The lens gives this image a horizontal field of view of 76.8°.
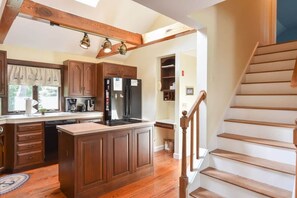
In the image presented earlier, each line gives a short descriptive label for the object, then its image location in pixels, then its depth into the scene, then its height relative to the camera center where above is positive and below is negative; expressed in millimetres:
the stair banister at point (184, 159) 2119 -699
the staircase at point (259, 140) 1906 -524
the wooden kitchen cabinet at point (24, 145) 3271 -878
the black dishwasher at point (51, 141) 3605 -864
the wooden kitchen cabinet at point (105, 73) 4520 +590
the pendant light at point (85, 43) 2813 +810
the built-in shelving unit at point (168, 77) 4449 +459
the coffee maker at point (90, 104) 4727 -185
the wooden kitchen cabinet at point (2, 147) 3206 -882
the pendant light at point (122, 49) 3357 +854
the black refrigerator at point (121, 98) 4398 -32
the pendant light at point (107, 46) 3074 +834
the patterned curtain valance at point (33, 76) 3740 +450
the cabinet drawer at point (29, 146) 3322 -899
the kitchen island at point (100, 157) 2301 -819
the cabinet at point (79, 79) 4254 +426
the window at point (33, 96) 3839 +17
